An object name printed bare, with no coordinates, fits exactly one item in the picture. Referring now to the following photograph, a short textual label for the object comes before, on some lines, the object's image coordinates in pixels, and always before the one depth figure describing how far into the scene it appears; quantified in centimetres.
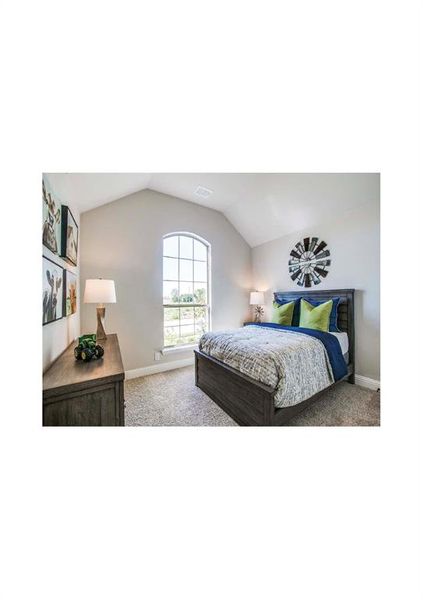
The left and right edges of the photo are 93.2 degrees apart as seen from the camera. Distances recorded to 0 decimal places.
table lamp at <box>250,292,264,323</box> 305
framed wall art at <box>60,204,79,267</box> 129
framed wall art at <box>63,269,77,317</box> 140
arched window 260
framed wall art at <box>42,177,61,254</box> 99
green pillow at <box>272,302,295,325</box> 254
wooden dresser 88
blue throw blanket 178
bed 136
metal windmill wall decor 233
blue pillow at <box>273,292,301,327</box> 251
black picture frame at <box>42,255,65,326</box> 102
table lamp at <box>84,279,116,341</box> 175
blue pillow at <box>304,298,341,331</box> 214
